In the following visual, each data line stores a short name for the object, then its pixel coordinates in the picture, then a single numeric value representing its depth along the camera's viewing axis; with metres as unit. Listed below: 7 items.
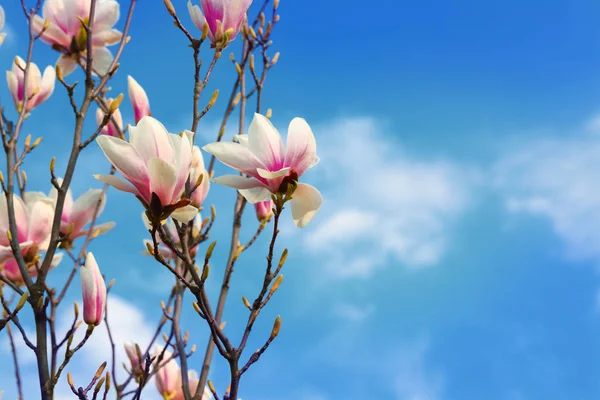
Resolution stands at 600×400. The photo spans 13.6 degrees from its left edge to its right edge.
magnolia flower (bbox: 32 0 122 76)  2.82
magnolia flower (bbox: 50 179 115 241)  2.75
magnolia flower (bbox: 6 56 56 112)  2.87
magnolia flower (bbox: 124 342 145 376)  2.86
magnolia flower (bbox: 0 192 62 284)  2.67
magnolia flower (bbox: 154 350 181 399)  2.82
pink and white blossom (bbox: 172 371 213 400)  2.77
